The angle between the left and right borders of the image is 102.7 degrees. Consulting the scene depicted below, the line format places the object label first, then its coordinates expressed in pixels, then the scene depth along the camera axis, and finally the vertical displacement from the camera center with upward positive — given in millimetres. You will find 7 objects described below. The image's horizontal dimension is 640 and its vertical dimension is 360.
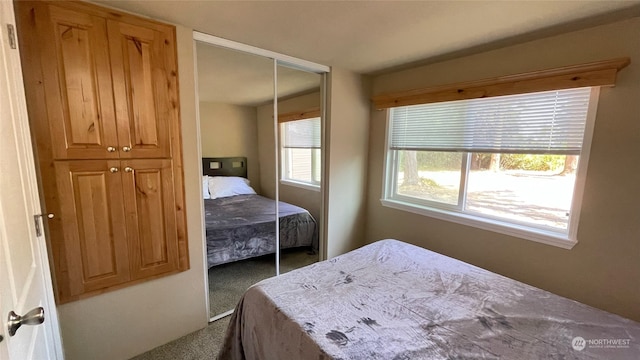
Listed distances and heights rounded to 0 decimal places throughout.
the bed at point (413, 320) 1086 -849
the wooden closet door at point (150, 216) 1624 -486
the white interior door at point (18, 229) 715 -296
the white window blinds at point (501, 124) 1757 +182
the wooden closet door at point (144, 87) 1519 +342
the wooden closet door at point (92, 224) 1427 -483
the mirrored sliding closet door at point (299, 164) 2518 -209
